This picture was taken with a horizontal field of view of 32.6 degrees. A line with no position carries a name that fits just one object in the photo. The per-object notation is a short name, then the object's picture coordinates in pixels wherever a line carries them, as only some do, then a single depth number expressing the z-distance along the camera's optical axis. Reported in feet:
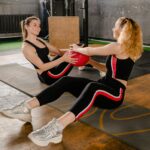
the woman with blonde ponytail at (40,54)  9.29
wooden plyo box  20.44
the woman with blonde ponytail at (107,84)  6.68
